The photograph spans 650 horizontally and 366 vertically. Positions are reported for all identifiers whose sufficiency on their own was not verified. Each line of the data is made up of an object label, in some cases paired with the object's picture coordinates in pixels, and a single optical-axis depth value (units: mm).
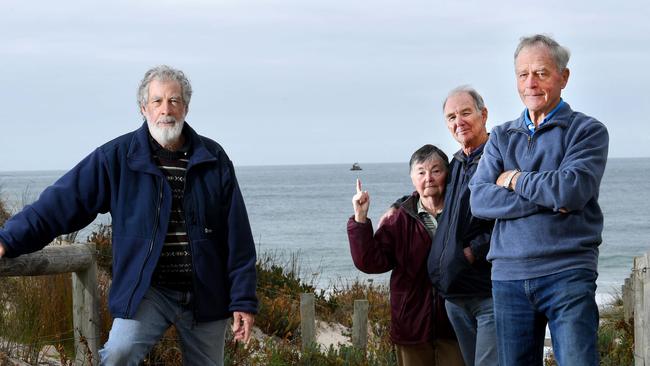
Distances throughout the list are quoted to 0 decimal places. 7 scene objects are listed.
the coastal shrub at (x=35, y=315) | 6453
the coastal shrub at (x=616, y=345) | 7323
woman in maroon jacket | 5078
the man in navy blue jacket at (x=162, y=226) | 4367
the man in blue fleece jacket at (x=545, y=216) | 4051
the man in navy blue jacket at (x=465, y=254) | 4797
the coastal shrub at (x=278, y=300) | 10114
